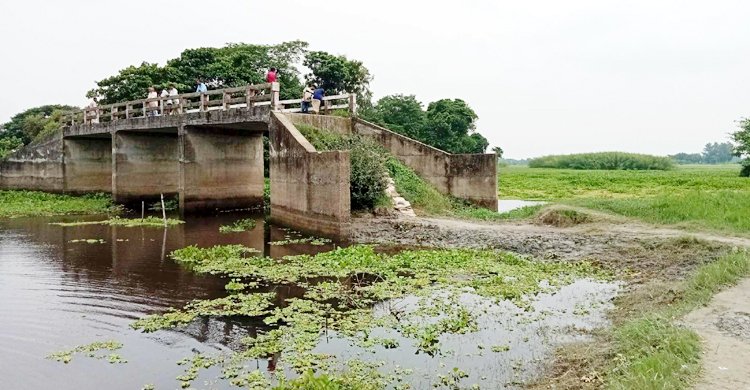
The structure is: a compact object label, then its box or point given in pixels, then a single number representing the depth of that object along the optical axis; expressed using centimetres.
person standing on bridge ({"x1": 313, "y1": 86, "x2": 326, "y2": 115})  2198
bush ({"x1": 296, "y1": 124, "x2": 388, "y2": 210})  1880
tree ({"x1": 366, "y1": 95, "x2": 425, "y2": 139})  4625
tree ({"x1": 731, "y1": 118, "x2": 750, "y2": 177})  3650
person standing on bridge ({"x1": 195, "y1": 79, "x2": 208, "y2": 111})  2303
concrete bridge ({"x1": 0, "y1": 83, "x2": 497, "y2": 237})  1762
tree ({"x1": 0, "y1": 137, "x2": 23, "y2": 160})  4666
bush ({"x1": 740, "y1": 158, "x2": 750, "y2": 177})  3613
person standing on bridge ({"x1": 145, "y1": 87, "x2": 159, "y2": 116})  2593
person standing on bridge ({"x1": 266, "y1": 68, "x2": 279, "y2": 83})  2259
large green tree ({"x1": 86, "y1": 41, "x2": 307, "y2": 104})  3759
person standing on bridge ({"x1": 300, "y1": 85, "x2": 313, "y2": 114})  2205
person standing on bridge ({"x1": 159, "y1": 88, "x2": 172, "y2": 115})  2494
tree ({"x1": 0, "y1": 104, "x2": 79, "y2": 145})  5265
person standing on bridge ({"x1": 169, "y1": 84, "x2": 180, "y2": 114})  2469
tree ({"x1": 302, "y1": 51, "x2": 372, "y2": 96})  4094
